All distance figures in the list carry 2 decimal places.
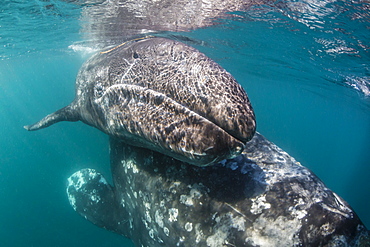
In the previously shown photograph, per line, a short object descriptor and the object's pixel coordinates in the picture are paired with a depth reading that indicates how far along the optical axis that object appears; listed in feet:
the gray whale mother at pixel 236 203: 8.21
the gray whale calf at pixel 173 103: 8.09
